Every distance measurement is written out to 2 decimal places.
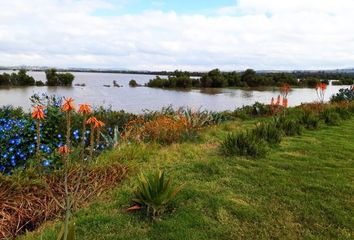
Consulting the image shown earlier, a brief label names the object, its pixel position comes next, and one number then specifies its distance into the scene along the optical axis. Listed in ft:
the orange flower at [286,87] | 34.68
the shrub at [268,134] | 23.22
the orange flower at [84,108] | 8.15
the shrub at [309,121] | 30.73
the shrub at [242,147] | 19.75
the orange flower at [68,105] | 7.88
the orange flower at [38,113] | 10.33
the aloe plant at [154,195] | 11.91
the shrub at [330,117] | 34.06
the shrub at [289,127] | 27.40
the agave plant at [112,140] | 20.14
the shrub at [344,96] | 54.14
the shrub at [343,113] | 38.10
